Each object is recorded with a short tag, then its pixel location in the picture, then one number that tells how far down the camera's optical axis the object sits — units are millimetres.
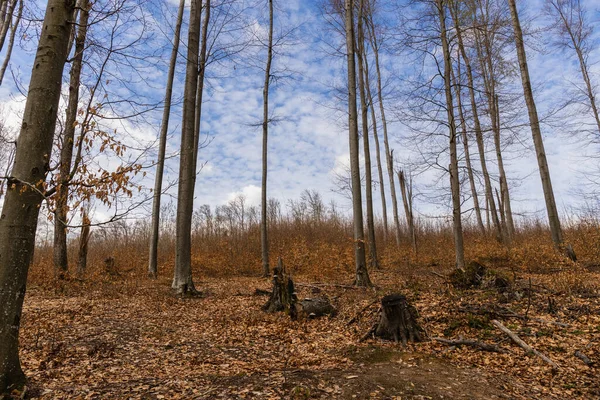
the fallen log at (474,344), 4605
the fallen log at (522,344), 4120
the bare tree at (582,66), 17109
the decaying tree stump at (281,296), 7117
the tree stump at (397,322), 5217
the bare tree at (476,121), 10054
